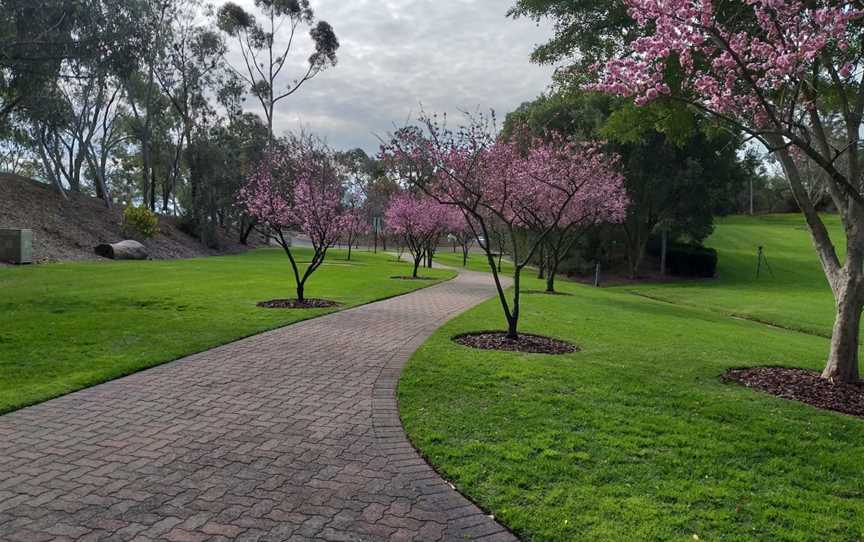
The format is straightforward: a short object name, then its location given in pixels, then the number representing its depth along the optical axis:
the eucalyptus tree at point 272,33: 40.81
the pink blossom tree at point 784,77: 4.85
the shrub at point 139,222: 32.03
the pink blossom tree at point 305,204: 13.50
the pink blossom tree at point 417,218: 24.06
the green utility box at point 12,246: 20.55
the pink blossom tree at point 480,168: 8.95
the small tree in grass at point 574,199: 15.84
